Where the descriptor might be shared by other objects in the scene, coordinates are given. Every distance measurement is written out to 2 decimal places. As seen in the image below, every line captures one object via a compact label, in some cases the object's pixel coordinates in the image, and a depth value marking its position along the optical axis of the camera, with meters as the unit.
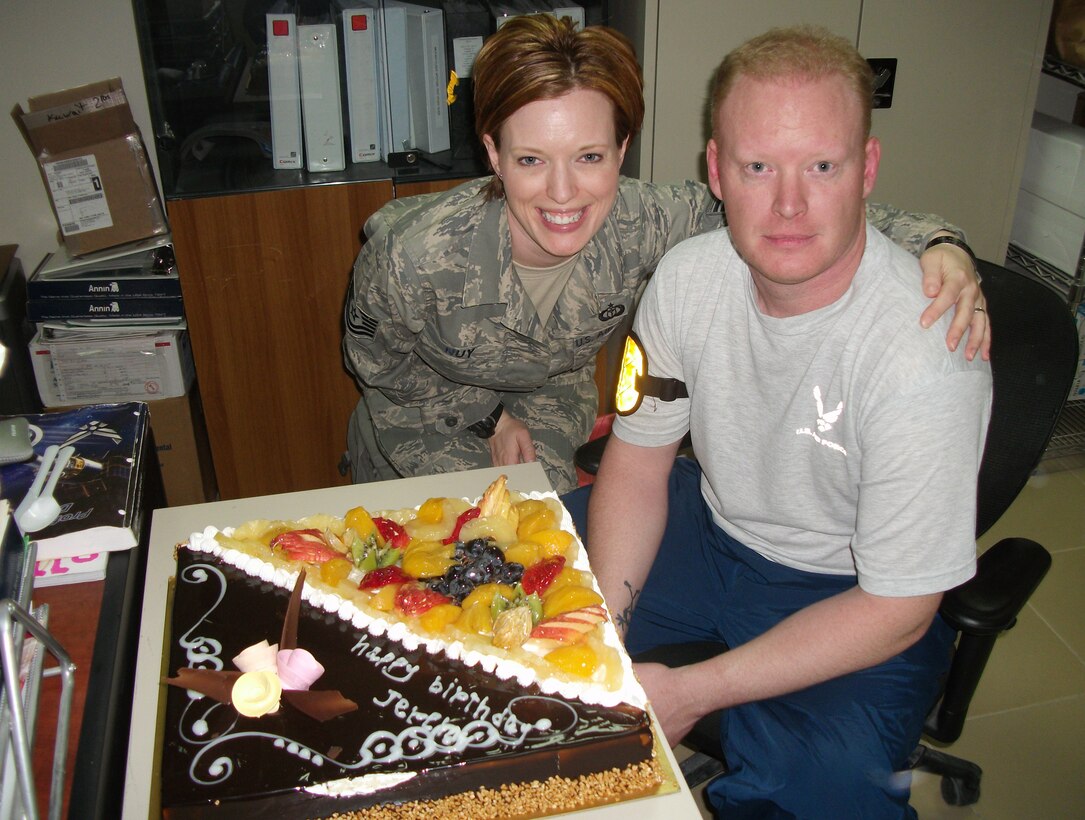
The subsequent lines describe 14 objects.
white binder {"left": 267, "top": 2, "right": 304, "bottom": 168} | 2.26
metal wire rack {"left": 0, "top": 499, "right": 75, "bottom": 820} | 0.70
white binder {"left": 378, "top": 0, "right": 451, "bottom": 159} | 2.29
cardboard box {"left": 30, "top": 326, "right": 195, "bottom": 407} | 2.38
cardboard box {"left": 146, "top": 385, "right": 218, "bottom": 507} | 2.50
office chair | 1.28
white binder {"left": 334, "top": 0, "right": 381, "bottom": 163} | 2.29
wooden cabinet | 2.32
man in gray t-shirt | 1.16
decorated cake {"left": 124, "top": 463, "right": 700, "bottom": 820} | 0.99
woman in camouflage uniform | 1.55
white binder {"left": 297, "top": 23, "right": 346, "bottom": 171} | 2.27
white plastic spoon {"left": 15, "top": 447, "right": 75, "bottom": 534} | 1.20
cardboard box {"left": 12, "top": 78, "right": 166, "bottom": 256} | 2.37
